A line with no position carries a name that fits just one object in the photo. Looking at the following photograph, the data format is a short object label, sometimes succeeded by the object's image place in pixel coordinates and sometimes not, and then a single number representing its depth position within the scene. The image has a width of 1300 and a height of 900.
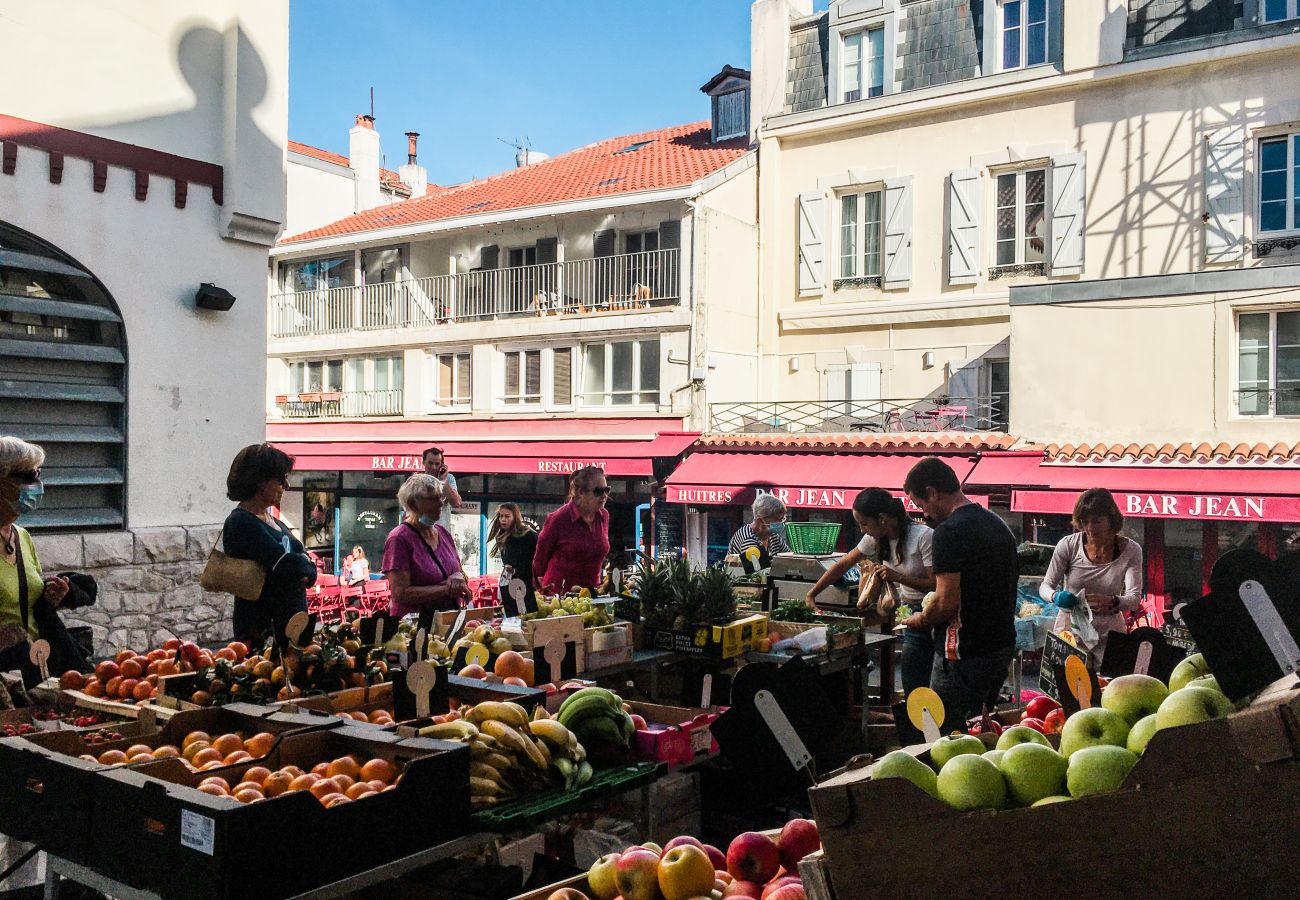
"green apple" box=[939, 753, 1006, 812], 1.75
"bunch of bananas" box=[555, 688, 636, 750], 3.32
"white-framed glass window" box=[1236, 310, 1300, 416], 14.06
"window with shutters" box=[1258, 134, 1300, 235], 14.46
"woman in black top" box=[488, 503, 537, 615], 8.51
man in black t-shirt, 4.45
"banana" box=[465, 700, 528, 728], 3.12
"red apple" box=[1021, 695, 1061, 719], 3.33
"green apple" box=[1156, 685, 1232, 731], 1.97
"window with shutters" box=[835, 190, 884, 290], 18.00
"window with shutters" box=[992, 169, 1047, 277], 16.42
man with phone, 8.47
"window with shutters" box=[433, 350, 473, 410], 21.58
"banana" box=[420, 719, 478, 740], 2.95
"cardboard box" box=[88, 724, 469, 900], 2.26
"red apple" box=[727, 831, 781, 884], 2.38
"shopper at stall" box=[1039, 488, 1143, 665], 5.59
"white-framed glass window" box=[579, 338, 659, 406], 19.14
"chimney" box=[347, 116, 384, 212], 28.89
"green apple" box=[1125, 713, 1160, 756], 1.97
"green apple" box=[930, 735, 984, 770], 2.02
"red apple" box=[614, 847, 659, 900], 2.30
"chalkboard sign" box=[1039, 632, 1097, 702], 3.59
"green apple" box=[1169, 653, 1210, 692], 2.40
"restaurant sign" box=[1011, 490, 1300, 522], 12.38
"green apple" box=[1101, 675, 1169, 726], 2.20
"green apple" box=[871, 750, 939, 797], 1.88
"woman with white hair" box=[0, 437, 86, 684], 4.27
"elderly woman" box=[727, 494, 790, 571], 8.51
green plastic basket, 7.51
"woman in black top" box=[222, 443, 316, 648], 4.30
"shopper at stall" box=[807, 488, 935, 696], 5.76
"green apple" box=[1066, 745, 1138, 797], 1.78
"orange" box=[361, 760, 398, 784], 2.80
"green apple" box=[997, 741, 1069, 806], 1.82
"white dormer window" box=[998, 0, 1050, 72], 16.39
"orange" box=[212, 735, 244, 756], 3.08
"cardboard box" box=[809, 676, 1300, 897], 1.53
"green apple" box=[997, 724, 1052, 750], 2.18
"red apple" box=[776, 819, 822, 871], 2.43
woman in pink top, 6.45
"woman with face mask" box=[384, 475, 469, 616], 5.56
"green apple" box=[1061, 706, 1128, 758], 2.02
